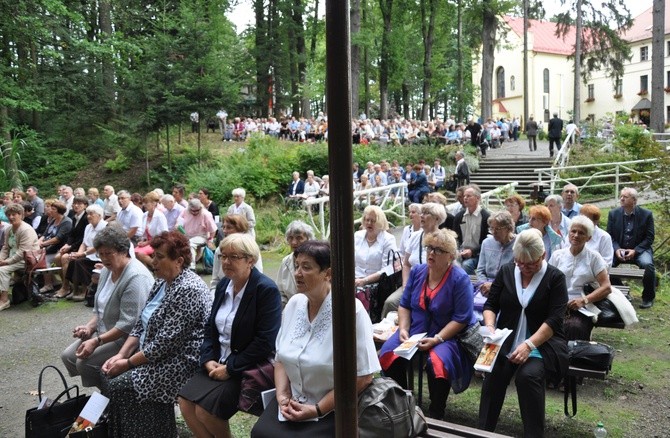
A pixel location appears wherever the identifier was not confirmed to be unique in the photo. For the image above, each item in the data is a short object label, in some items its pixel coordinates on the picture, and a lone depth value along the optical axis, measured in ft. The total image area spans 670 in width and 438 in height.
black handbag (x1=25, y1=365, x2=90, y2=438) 14.06
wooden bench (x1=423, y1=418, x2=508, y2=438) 11.87
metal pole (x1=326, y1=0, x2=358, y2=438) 7.00
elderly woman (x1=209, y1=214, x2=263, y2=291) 20.92
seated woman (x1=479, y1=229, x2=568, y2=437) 13.62
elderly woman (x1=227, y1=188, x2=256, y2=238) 35.62
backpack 10.96
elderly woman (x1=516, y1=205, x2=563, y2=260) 21.49
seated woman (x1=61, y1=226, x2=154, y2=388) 15.89
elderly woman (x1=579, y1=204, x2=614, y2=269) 21.94
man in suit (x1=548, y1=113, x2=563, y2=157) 78.43
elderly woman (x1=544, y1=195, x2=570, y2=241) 25.29
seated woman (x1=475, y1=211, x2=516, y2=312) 20.67
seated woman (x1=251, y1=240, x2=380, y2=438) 11.27
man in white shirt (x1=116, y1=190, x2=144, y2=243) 34.65
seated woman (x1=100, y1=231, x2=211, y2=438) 14.23
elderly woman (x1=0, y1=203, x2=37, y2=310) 31.50
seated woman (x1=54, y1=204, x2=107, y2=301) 32.37
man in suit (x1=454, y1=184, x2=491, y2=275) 25.58
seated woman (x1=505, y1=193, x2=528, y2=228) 25.91
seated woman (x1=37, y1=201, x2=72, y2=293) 34.60
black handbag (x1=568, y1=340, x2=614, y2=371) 14.96
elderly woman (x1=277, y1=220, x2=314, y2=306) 18.63
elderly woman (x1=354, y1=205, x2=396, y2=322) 21.64
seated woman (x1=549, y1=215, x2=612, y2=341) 18.17
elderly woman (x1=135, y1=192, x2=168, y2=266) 34.78
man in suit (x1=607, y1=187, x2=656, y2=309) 26.76
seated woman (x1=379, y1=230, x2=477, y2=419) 14.52
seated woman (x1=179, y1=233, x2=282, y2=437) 13.38
